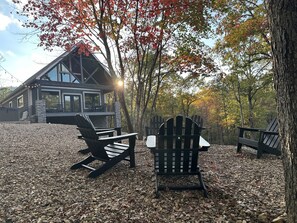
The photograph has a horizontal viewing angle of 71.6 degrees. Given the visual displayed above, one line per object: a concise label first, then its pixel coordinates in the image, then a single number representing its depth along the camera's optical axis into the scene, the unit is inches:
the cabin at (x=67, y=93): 572.8
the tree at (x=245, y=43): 333.7
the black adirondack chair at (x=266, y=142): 179.3
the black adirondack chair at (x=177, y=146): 106.2
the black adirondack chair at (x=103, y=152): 126.1
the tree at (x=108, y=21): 243.0
